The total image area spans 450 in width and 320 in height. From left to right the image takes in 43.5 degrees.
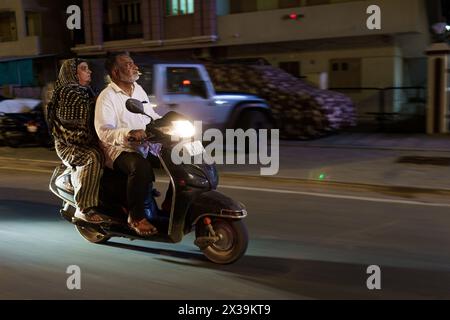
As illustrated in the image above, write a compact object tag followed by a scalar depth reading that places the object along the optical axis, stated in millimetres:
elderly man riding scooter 5031
